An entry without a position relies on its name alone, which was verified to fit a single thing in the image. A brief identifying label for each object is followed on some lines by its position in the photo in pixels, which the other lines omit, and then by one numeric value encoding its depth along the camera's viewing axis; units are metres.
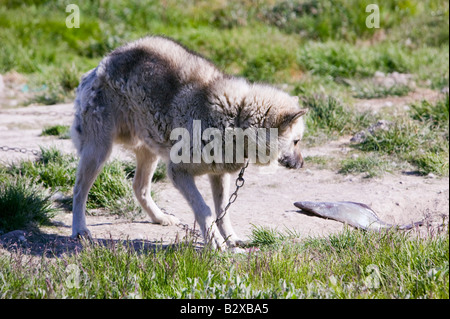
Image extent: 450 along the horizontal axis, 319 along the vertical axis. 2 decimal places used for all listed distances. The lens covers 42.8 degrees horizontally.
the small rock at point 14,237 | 5.25
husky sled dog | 5.19
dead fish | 5.89
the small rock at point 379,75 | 11.72
